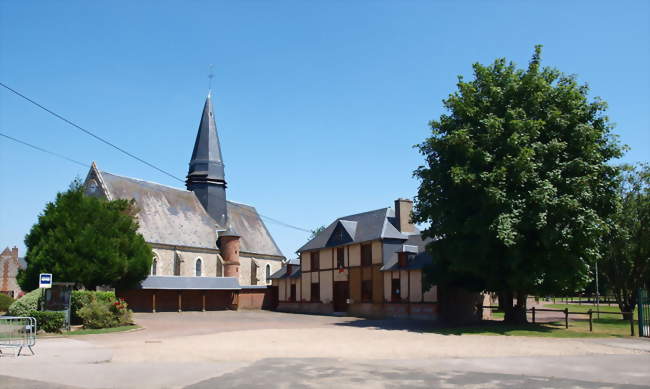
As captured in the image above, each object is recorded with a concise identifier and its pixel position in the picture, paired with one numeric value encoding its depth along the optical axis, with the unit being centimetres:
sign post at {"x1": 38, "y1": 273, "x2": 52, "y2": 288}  1966
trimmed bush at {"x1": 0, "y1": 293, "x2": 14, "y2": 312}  3872
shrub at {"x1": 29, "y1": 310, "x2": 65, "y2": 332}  2105
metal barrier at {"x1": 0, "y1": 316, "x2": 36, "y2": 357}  1494
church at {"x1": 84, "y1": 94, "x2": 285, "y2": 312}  4125
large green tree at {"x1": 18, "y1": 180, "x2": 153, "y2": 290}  2895
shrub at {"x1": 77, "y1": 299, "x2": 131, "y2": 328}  2295
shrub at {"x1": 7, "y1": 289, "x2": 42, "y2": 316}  2238
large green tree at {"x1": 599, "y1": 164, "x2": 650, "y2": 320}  2864
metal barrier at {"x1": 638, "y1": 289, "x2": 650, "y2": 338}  1891
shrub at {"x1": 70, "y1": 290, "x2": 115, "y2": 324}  2381
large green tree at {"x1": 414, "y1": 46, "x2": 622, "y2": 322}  2036
